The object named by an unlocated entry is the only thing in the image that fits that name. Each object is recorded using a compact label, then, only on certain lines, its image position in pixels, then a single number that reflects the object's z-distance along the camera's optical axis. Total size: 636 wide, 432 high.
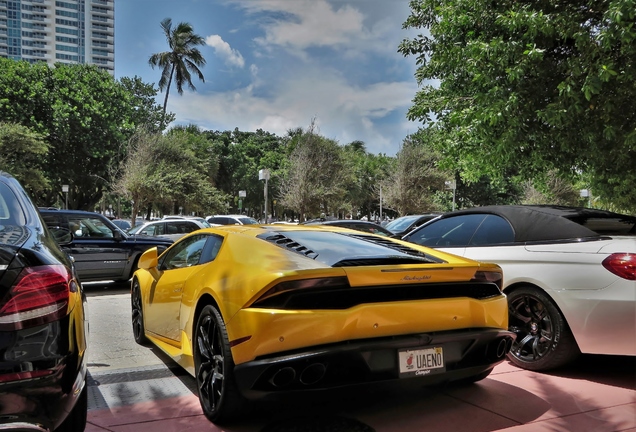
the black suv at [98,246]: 9.30
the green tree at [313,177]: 30.61
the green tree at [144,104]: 37.62
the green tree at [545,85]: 6.39
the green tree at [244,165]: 54.00
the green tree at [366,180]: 46.88
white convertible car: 3.79
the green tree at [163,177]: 27.92
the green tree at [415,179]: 36.50
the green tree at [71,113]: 30.17
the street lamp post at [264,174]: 20.11
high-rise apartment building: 146.25
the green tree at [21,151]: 24.72
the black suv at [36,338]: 2.07
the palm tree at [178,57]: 44.19
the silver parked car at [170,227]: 14.66
